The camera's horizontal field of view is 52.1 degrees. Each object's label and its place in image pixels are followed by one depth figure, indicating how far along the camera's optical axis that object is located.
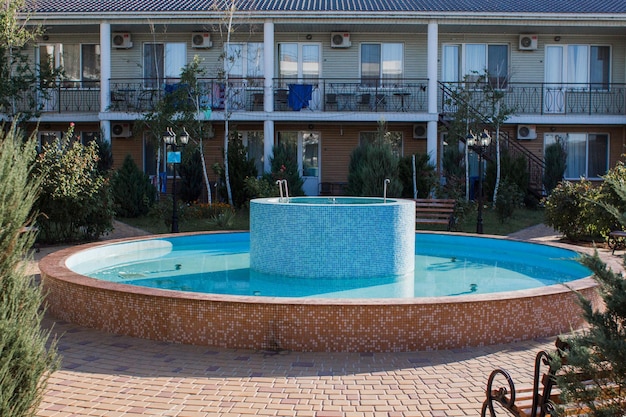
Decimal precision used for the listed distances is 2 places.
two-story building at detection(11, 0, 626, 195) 22.64
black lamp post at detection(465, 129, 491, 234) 16.33
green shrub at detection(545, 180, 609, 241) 14.88
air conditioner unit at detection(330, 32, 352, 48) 23.70
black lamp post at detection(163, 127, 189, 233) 16.27
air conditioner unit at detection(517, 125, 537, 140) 24.28
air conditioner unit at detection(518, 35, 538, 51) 24.08
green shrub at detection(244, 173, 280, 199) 19.23
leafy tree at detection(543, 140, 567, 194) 22.55
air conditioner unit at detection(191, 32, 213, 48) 24.03
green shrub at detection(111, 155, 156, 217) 19.47
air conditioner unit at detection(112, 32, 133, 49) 24.25
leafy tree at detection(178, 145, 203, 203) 22.25
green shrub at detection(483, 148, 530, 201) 21.69
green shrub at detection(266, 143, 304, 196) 20.41
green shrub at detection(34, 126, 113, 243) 14.18
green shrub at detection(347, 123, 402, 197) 19.28
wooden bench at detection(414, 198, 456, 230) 16.62
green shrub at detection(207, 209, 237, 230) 17.27
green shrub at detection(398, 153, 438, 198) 20.81
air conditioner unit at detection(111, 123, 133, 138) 24.33
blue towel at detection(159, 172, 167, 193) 23.72
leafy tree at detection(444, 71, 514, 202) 20.84
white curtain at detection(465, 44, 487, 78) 24.48
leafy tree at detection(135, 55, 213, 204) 19.72
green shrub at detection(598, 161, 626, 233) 13.27
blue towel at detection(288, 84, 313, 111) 21.97
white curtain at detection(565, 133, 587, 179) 25.28
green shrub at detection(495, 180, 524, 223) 18.34
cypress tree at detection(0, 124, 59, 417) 3.14
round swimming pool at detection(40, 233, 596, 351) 6.32
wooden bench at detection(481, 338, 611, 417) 3.15
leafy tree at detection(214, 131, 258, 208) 20.97
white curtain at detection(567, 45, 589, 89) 24.64
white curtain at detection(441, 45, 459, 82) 24.48
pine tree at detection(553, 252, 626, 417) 2.69
